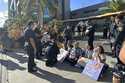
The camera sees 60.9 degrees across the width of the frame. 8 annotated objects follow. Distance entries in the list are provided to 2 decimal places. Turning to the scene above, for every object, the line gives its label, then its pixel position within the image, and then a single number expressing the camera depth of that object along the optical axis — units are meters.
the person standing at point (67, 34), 5.50
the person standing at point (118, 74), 1.94
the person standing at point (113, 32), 3.78
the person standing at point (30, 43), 3.49
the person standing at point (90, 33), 4.96
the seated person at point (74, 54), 3.83
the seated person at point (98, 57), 3.19
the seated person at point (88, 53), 3.86
